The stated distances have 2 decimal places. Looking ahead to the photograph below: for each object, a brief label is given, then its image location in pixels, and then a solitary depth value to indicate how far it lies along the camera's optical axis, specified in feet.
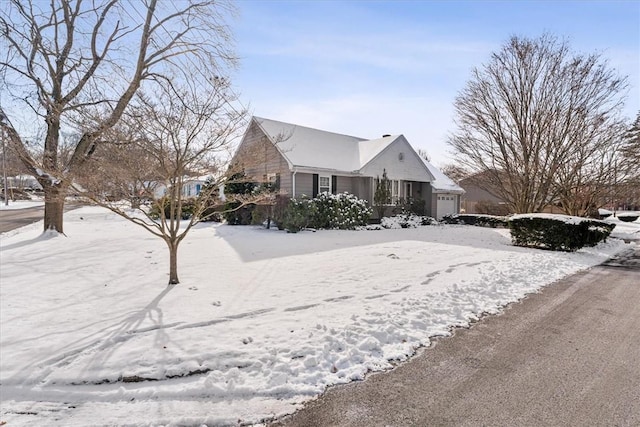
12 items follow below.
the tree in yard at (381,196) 64.49
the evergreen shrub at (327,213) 49.29
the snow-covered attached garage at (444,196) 78.84
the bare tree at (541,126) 52.06
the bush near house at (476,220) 74.20
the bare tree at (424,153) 171.82
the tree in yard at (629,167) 55.26
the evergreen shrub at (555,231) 37.50
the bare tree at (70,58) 37.81
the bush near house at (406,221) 62.78
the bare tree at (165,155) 19.19
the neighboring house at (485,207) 86.76
